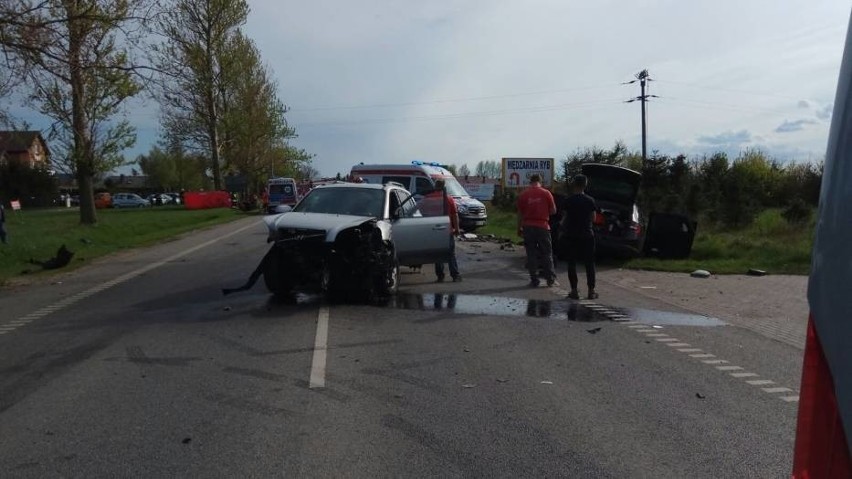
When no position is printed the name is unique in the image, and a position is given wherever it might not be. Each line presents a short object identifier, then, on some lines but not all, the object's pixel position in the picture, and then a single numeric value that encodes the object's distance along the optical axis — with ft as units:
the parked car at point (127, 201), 261.65
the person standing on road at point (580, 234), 39.19
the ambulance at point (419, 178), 80.74
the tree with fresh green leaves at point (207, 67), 154.30
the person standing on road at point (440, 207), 45.34
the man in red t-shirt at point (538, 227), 44.19
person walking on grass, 72.27
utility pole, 158.30
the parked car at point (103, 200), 253.24
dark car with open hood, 56.80
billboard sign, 93.35
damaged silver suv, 35.19
